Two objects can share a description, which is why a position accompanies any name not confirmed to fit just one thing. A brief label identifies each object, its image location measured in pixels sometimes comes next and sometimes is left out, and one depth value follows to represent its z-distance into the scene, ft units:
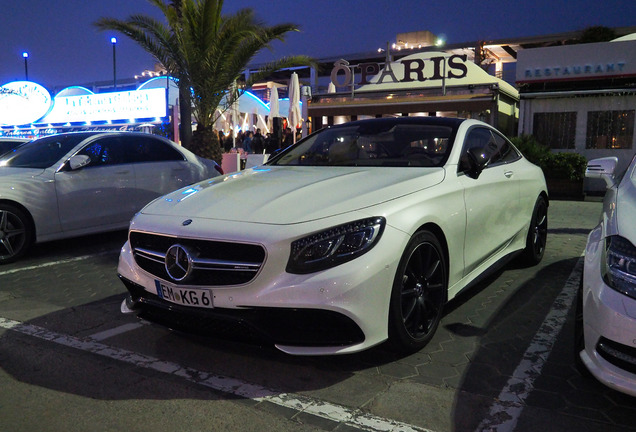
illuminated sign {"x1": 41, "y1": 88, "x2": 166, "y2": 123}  72.02
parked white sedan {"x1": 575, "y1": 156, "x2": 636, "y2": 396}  7.47
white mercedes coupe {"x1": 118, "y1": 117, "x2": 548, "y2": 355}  8.88
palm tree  38.81
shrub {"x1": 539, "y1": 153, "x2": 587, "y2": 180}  42.29
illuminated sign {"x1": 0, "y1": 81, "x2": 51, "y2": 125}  80.94
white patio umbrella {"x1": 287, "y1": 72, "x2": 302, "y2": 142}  64.75
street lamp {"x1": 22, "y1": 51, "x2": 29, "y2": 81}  146.92
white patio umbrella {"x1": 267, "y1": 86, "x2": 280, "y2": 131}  67.77
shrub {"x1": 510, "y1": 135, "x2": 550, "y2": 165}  43.47
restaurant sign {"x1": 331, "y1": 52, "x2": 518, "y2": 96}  58.65
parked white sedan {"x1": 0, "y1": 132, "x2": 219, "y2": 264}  19.69
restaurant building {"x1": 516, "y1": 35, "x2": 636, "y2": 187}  48.57
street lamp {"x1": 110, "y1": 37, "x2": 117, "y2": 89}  132.64
